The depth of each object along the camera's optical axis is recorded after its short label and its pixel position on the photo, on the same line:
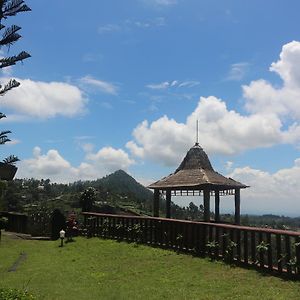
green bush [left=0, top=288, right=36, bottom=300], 4.15
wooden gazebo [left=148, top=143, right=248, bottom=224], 15.00
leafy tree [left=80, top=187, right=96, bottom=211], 17.54
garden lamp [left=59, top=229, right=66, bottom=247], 12.65
